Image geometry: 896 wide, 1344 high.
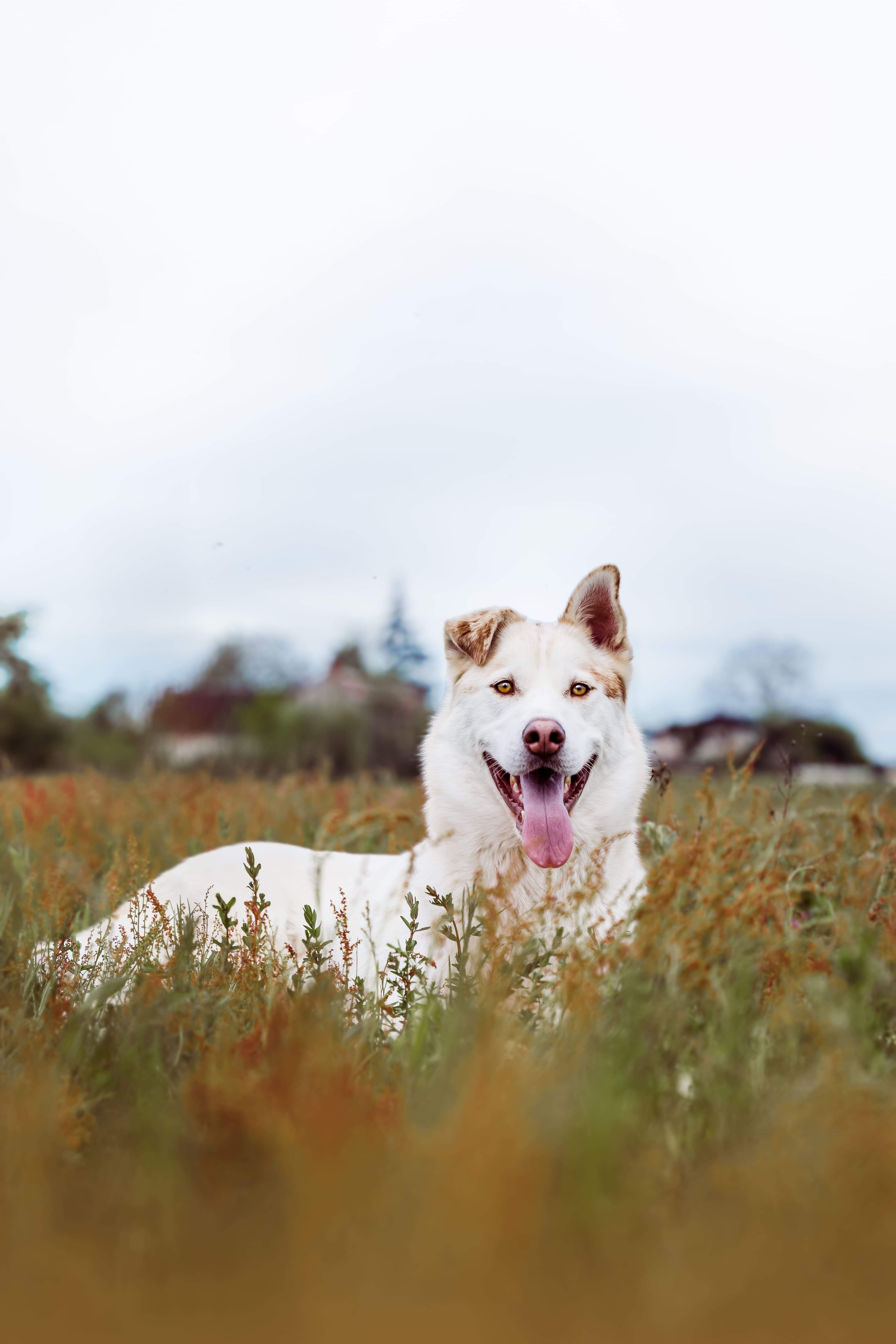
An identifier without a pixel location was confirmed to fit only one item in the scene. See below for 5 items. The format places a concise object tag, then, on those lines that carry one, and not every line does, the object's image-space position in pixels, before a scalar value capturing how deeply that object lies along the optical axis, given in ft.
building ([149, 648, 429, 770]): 45.11
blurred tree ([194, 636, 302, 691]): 72.74
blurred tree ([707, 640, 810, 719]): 51.51
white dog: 11.98
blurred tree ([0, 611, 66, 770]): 73.31
